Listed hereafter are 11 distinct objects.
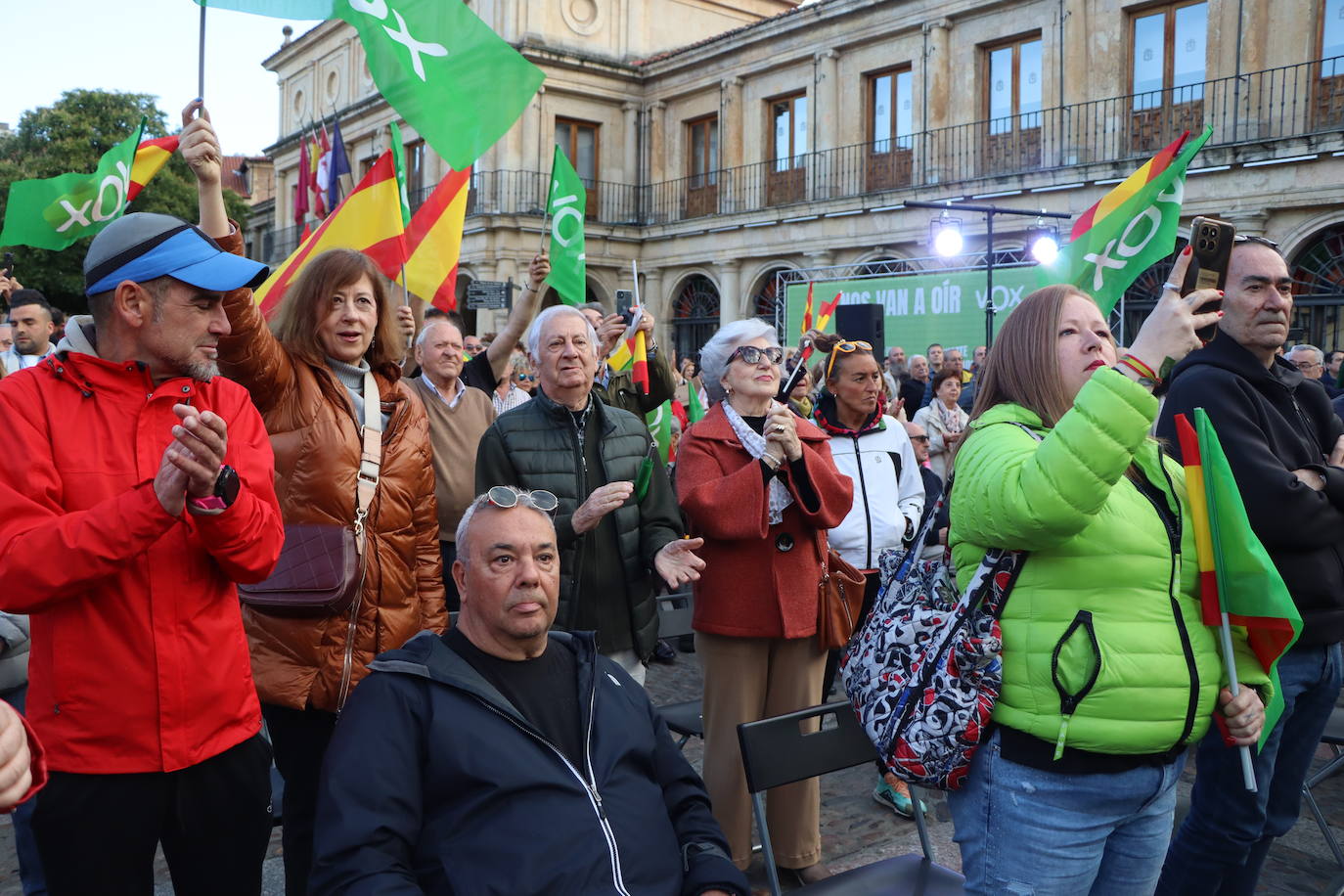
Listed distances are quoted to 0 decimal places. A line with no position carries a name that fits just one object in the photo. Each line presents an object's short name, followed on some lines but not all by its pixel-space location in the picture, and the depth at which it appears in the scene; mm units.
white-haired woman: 3953
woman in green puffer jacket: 2209
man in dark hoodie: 2930
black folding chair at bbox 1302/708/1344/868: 3998
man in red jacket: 2121
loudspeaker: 10273
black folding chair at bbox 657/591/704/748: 4453
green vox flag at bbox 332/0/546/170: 4078
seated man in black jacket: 2289
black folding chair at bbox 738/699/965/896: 3137
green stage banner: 15086
